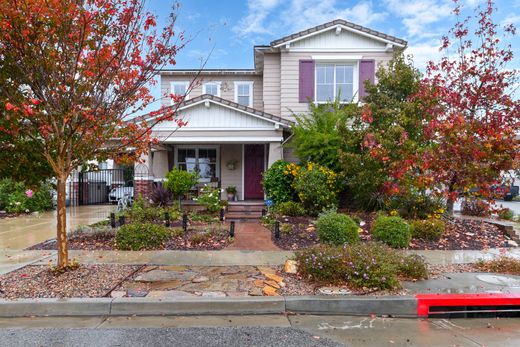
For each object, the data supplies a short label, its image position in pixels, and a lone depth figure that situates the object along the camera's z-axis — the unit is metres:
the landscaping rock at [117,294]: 4.74
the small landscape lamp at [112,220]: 9.12
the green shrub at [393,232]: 7.66
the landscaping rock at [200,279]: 5.46
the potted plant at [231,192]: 14.31
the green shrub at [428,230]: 8.32
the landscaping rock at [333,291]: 4.89
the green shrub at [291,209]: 11.02
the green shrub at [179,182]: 12.05
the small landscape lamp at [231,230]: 8.50
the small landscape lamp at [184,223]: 8.91
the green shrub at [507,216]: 10.99
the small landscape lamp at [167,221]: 9.45
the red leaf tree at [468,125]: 7.51
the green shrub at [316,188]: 10.70
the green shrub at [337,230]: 7.54
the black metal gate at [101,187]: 16.08
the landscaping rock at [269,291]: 4.87
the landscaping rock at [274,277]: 5.48
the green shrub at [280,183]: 11.85
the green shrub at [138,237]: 7.45
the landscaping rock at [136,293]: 4.77
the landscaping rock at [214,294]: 4.80
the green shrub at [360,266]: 5.02
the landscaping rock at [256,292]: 4.87
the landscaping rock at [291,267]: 5.90
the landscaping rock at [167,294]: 4.78
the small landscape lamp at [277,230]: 8.42
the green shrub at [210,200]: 11.73
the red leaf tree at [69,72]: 4.78
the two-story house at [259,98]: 12.77
